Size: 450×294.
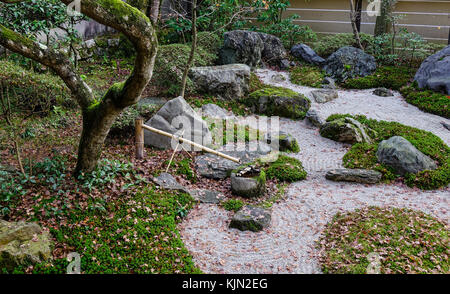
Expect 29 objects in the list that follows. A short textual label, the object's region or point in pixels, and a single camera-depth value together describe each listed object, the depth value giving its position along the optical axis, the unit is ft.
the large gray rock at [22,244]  16.42
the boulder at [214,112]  37.35
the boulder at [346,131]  34.44
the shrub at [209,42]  47.21
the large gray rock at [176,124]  31.14
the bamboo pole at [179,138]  27.84
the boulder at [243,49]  49.16
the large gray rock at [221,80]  41.01
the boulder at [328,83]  48.67
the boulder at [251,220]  22.59
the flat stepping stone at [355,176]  28.63
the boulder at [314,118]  38.73
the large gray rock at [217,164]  29.12
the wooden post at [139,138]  27.78
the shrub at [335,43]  57.16
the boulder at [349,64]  50.66
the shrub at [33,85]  23.29
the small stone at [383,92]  45.88
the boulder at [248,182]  26.21
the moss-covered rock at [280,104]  41.04
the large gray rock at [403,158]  29.09
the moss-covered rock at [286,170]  29.32
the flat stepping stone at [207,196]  25.77
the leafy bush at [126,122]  30.71
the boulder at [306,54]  55.26
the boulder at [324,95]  44.32
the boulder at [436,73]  43.06
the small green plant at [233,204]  24.79
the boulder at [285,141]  34.04
